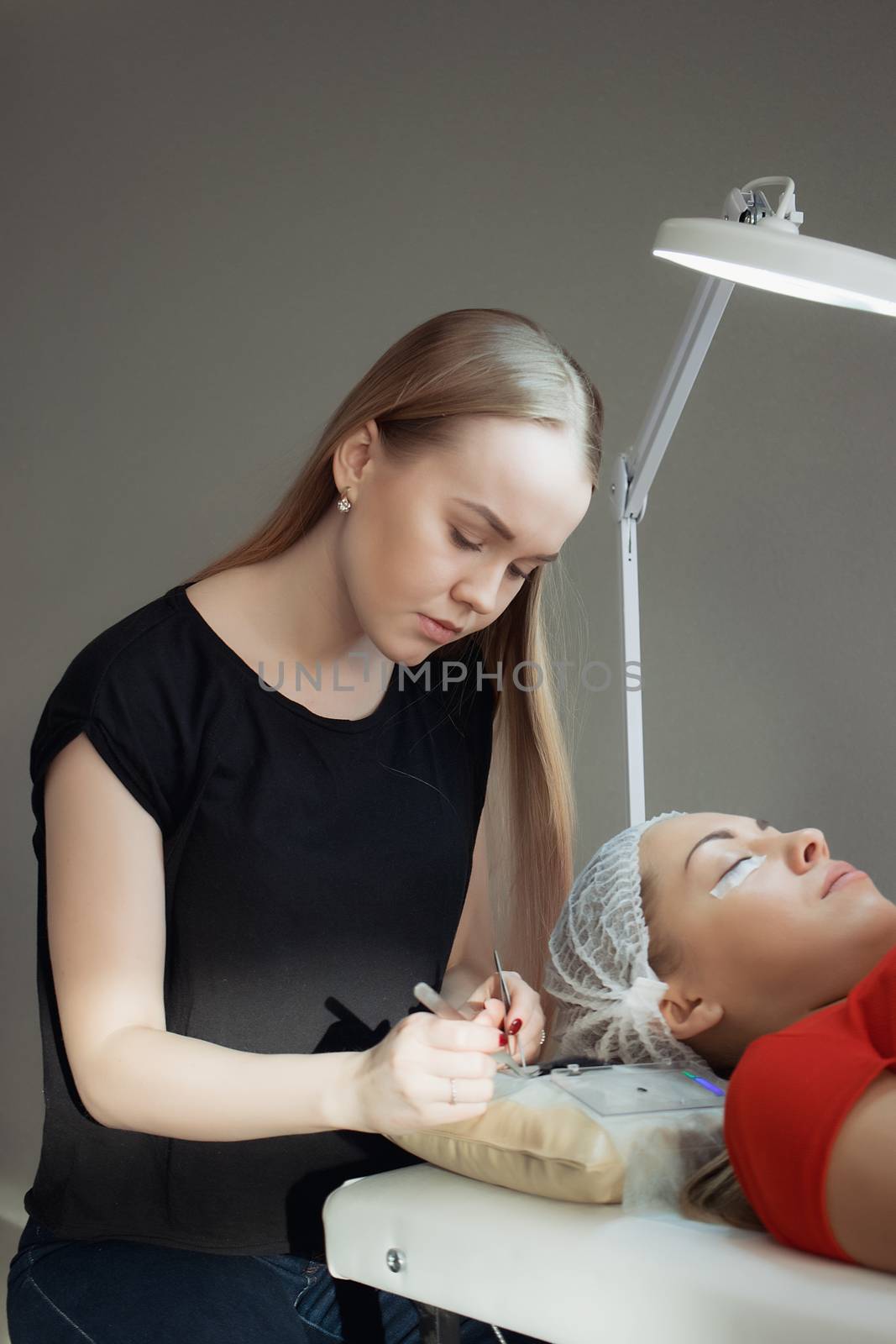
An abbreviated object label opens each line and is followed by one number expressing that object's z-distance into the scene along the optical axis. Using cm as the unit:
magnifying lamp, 98
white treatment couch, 73
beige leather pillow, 87
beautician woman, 100
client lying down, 82
